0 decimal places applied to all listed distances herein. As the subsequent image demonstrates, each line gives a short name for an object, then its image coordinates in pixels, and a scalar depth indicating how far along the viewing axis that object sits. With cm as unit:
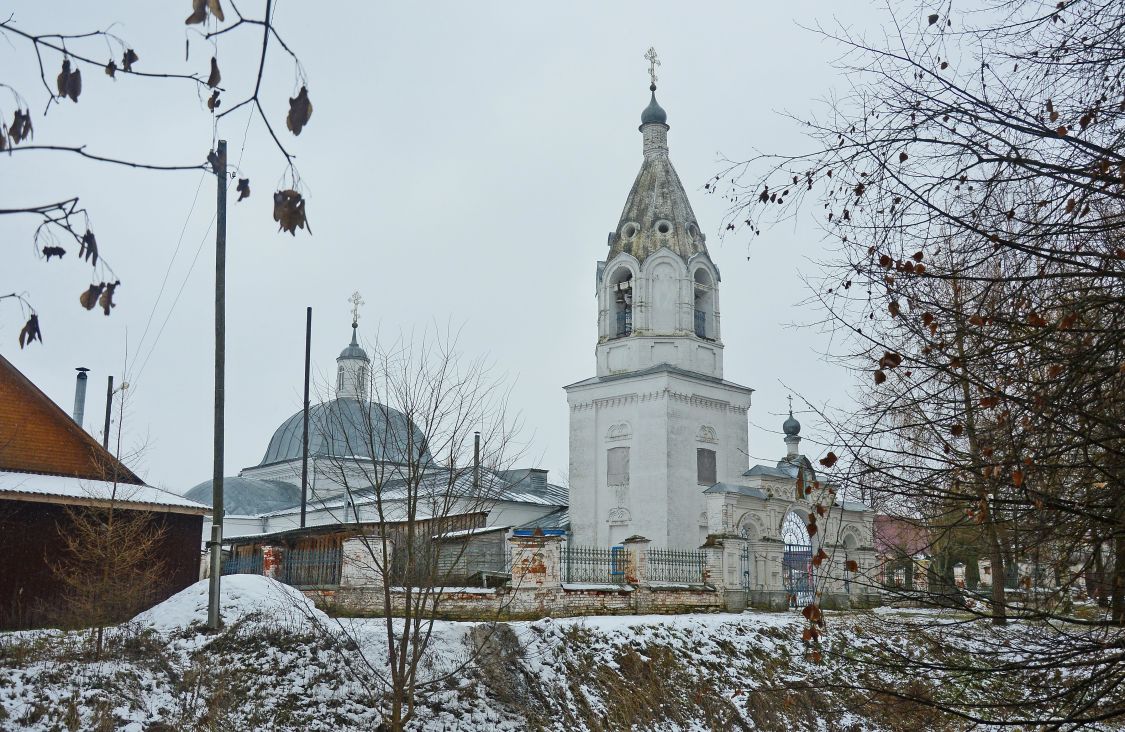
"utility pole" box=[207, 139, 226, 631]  1424
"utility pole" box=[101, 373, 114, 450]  1851
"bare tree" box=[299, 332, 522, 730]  1082
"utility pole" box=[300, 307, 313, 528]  2570
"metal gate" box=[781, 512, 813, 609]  2442
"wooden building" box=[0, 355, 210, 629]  1667
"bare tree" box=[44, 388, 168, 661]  1434
